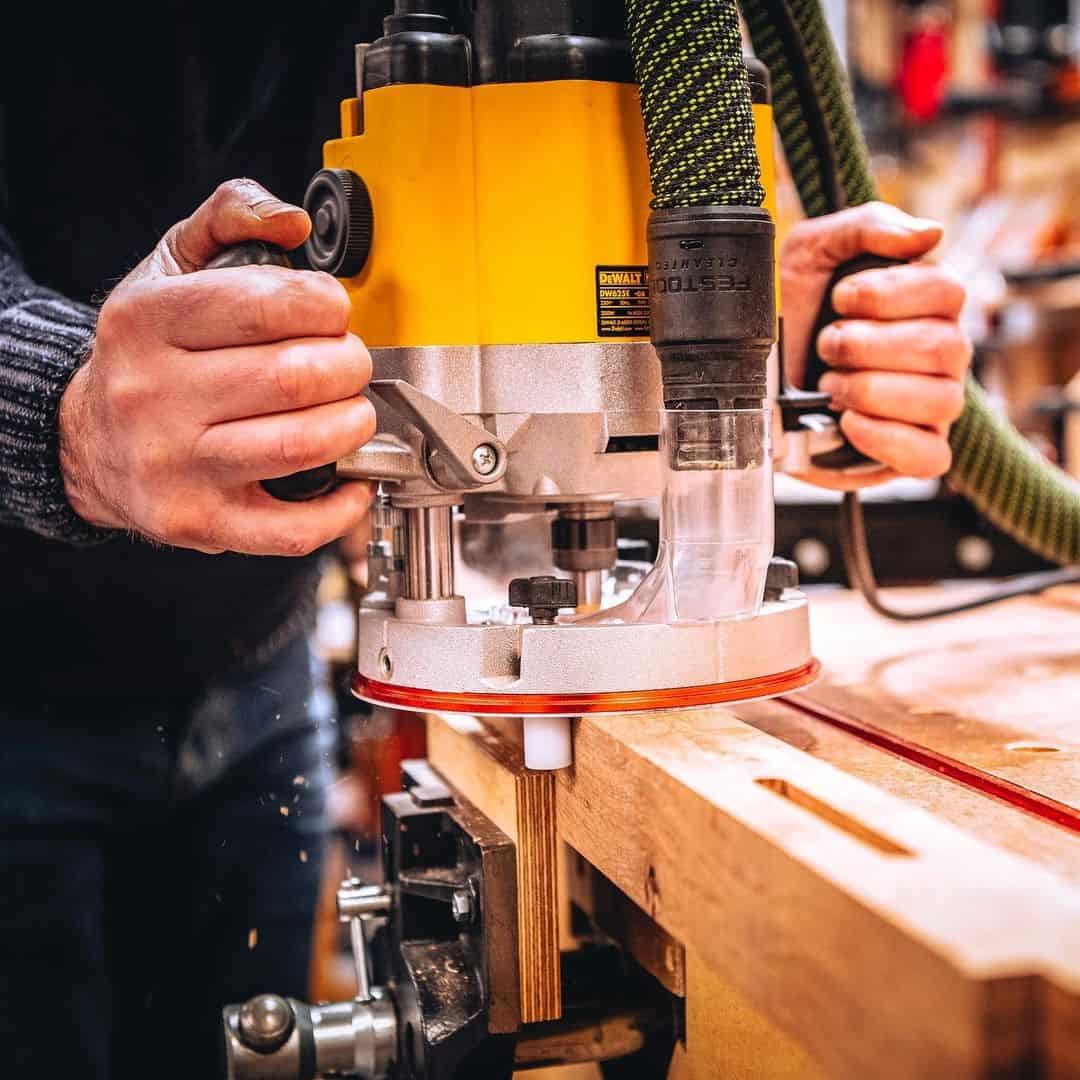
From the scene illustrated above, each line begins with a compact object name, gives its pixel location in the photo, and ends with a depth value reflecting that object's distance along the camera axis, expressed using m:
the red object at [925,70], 3.71
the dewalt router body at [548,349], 0.70
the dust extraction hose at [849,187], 0.97
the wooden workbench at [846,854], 0.39
